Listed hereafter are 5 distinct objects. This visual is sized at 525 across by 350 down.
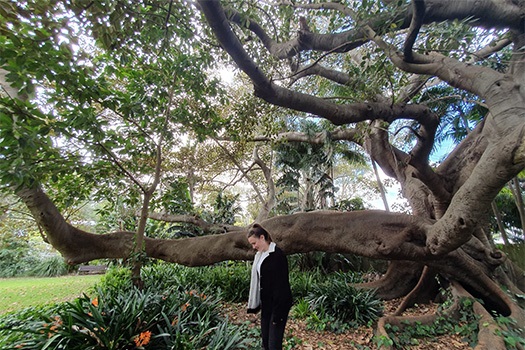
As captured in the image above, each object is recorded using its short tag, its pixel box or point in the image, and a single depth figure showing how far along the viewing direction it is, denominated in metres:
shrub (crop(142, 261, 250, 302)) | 5.62
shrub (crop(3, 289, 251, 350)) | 2.45
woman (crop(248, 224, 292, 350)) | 2.59
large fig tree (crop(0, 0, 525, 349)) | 2.60
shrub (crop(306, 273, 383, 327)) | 4.41
